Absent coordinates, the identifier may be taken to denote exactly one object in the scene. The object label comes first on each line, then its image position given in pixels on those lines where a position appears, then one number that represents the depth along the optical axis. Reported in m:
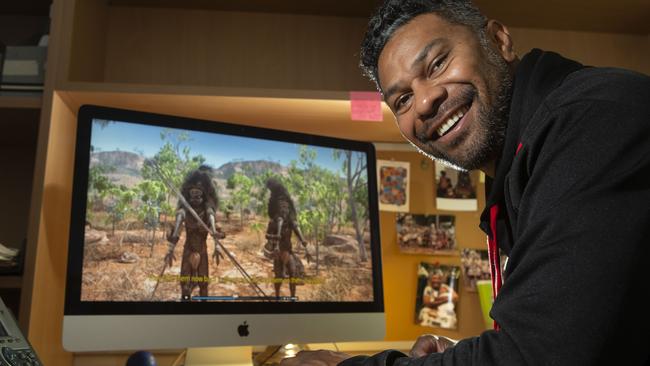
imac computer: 1.19
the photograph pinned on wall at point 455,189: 1.75
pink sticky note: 1.42
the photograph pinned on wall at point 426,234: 1.71
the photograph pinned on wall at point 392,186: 1.72
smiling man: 0.63
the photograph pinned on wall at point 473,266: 1.70
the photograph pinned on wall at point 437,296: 1.68
